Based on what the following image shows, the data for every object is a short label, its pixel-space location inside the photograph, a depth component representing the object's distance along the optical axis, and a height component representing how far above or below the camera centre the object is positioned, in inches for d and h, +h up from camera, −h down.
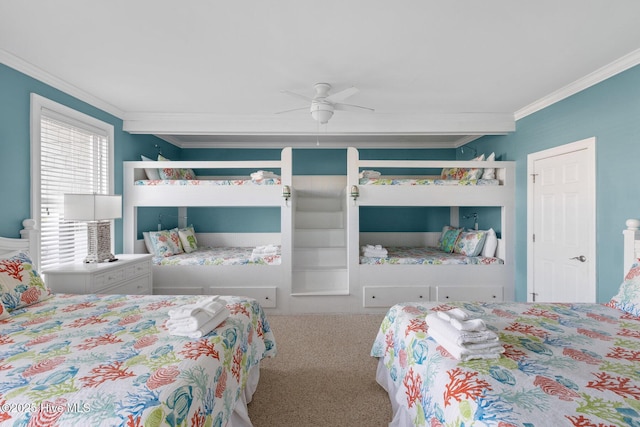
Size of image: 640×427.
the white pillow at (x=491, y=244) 155.6 -14.9
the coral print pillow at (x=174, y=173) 158.9 +20.9
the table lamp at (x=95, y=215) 107.1 -1.0
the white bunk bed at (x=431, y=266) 149.3 -24.6
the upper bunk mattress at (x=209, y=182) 148.6 +14.2
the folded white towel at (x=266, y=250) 156.5 -18.5
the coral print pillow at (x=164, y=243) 159.0 -15.5
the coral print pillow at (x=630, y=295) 77.1 -20.0
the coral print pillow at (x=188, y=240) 175.6 -15.2
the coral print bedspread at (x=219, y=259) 149.5 -22.2
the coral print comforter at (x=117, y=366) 39.3 -23.7
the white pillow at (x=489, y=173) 156.0 +19.9
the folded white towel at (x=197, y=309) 62.4 -19.5
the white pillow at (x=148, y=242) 160.7 -15.0
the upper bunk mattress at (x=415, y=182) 150.3 +15.0
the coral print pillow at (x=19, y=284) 75.5 -18.0
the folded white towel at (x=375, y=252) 153.6 -18.7
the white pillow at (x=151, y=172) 155.1 +19.5
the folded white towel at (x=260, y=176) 150.3 +17.6
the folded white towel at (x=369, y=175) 151.6 +18.4
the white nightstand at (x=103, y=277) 102.9 -22.4
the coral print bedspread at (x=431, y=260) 150.5 -21.9
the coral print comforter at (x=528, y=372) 40.0 -24.2
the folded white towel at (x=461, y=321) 56.3 -19.8
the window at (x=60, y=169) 105.3 +16.0
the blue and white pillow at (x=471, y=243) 157.5 -14.8
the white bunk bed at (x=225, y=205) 147.9 -9.4
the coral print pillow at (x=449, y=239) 176.7 -14.5
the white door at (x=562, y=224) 111.1 -3.9
